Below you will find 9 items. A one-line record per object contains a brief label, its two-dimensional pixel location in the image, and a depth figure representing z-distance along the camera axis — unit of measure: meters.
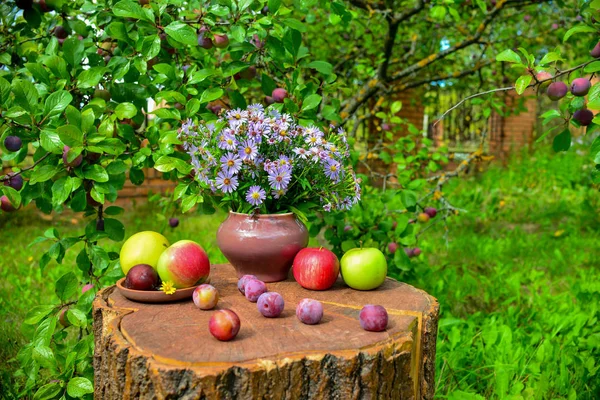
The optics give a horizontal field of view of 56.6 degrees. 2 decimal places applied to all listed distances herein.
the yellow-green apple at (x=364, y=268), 1.59
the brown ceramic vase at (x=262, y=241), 1.62
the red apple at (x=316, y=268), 1.58
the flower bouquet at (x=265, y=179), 1.56
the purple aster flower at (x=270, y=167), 1.55
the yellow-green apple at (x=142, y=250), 1.62
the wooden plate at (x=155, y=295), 1.47
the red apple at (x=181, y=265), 1.49
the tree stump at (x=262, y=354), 1.14
